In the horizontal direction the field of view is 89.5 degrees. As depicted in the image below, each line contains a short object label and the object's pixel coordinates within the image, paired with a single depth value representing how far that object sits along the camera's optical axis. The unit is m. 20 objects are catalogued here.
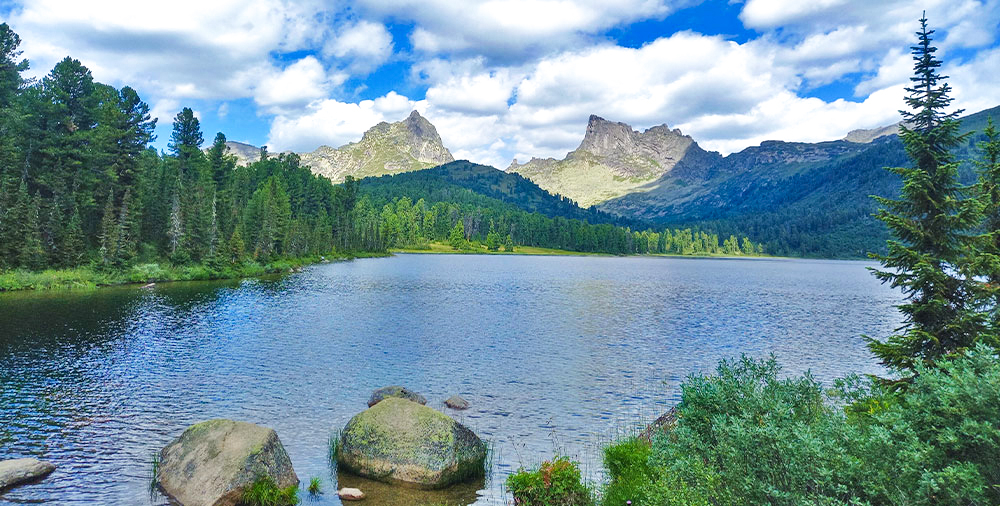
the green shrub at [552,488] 16.05
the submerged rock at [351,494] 18.39
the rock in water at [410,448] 19.84
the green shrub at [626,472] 14.89
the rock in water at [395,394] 29.17
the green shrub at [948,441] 9.05
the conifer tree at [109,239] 83.00
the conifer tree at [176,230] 101.50
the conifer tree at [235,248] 112.06
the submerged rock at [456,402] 29.42
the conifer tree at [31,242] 73.31
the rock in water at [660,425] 21.06
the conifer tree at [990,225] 19.31
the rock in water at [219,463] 17.33
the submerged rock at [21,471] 17.94
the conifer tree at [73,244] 79.50
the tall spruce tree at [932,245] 20.16
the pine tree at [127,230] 85.50
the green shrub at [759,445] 10.23
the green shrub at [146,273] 85.56
